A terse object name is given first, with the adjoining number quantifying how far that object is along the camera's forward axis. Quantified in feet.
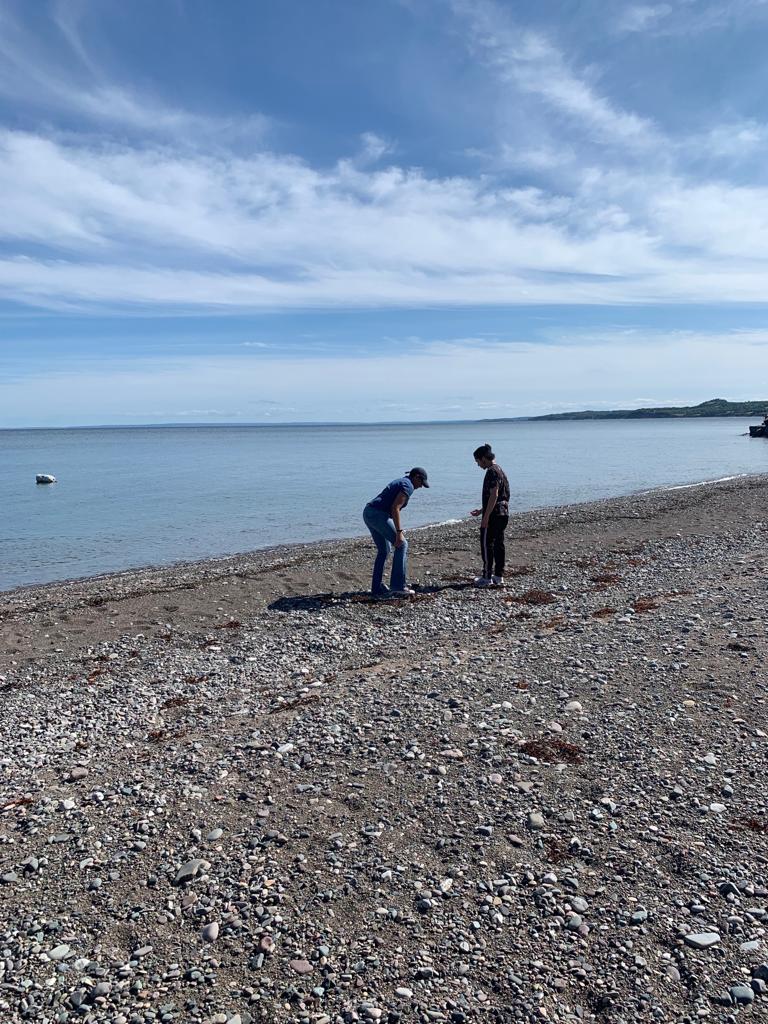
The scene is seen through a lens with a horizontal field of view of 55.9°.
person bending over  45.80
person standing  48.65
